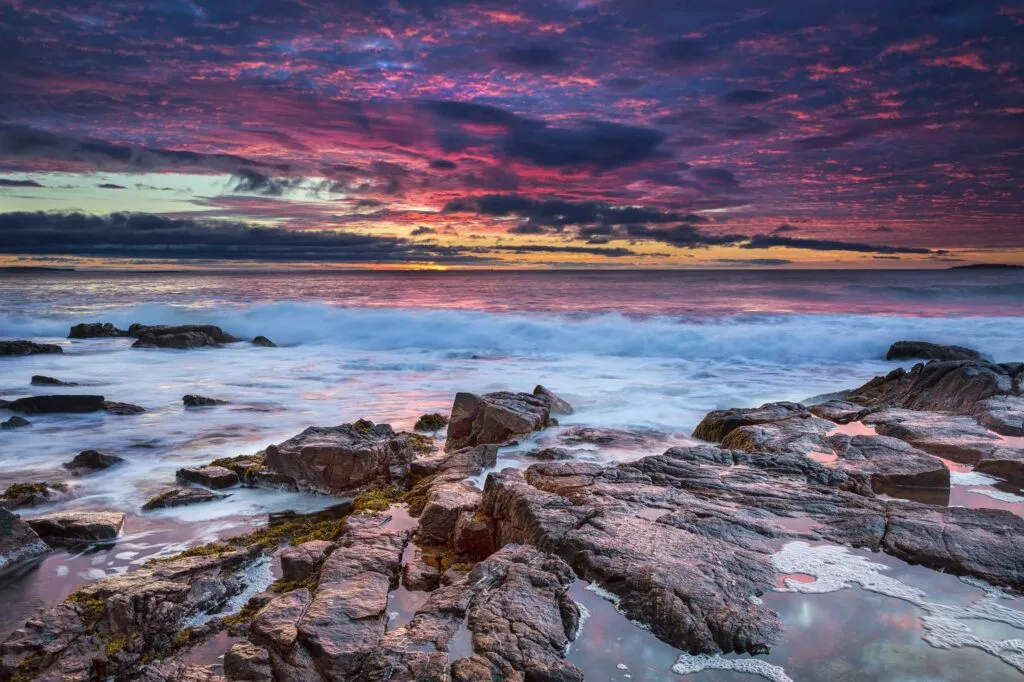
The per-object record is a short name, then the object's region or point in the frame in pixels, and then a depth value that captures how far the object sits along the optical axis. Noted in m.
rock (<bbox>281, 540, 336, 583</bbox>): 5.23
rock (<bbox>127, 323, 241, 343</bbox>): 26.34
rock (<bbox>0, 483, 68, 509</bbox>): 7.49
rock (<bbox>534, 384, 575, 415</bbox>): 12.57
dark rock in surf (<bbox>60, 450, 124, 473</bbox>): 9.07
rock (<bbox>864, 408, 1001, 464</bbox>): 8.38
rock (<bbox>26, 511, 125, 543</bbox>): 6.37
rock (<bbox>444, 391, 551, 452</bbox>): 10.12
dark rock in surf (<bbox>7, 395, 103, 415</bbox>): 12.53
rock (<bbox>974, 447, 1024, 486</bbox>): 7.50
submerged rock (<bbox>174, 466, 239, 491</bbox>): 8.14
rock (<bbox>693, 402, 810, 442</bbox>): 10.20
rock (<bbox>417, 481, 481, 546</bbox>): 6.14
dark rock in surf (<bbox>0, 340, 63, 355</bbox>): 22.48
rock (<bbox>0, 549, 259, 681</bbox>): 4.09
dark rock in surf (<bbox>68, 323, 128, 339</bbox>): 29.29
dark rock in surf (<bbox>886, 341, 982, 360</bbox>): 18.68
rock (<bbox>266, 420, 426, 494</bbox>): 8.15
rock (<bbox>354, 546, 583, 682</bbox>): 3.67
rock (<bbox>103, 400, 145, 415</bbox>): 12.85
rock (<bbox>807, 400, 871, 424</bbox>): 10.86
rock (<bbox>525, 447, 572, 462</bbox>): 8.97
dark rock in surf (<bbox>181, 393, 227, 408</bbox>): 13.54
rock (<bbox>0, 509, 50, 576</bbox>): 5.79
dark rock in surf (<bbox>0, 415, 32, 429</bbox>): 11.41
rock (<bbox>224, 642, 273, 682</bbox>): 3.81
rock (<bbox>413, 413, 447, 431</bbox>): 11.73
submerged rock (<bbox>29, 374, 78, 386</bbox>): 16.19
